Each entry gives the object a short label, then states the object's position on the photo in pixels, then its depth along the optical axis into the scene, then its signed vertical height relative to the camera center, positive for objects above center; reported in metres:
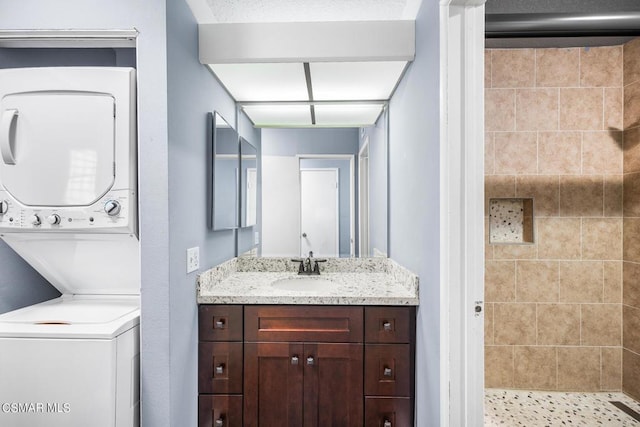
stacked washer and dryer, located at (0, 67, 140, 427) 1.26 +0.02
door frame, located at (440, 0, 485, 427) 1.28 +0.01
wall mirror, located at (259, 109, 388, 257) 2.37 +0.15
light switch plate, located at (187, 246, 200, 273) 1.59 -0.22
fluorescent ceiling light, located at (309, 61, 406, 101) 1.82 +0.80
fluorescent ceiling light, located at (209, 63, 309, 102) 1.82 +0.80
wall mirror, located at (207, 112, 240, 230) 1.86 +0.25
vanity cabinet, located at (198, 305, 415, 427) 1.68 -0.78
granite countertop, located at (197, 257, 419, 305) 1.68 -0.42
